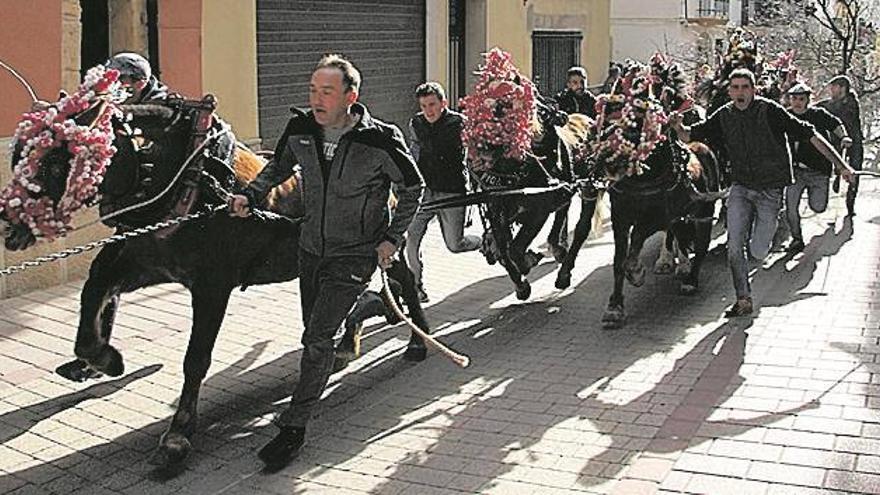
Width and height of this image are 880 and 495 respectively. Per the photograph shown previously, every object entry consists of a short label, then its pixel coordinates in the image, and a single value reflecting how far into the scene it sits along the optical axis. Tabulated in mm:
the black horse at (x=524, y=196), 8766
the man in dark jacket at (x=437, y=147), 8398
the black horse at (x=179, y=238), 5555
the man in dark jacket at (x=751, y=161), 8516
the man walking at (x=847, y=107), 13336
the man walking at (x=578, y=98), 12641
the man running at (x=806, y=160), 11062
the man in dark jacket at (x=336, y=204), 5691
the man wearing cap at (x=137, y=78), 6449
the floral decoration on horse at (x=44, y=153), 4945
